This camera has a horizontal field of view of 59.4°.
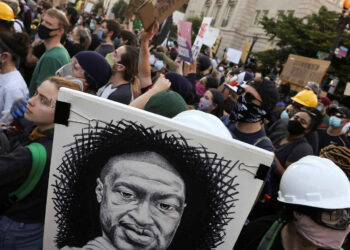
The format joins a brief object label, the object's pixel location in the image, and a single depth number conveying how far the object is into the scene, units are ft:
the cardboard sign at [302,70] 27.55
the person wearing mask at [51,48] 10.77
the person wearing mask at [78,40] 17.04
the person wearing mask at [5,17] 12.51
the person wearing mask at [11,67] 8.89
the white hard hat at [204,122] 4.16
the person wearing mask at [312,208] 4.73
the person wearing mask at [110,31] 18.54
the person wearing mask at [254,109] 8.27
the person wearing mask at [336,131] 15.19
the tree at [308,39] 54.44
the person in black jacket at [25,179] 4.62
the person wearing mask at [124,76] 10.32
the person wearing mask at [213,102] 12.21
